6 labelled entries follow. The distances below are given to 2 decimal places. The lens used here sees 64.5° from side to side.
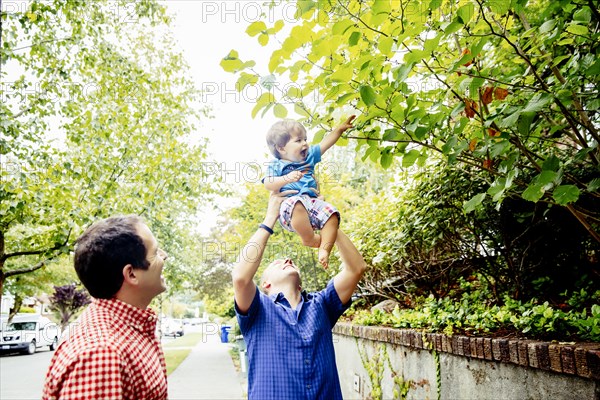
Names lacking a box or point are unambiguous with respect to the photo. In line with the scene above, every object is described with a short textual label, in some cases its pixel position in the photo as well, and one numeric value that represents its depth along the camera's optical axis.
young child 2.35
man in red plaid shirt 1.40
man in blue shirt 2.46
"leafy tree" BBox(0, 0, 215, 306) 7.52
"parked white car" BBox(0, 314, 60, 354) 24.38
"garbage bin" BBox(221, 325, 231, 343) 24.28
